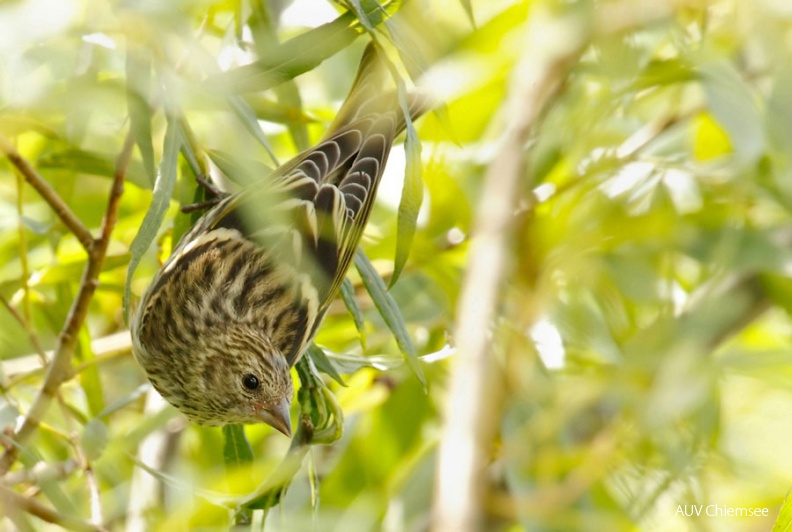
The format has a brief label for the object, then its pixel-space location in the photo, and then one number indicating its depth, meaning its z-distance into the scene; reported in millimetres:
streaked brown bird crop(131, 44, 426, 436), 5113
